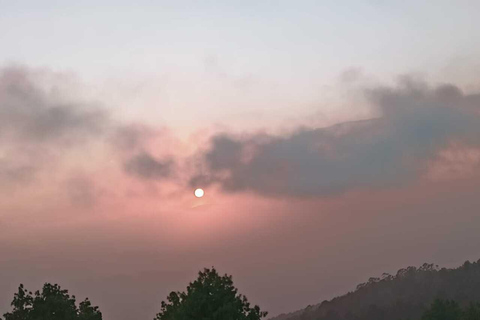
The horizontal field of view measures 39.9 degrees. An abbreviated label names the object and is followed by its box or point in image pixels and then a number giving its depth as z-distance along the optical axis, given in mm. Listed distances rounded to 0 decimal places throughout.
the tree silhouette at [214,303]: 46844
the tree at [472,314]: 70250
